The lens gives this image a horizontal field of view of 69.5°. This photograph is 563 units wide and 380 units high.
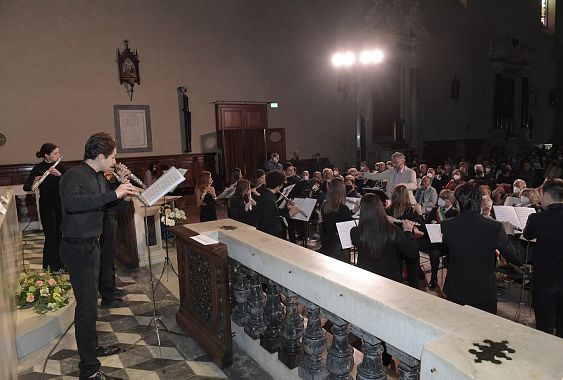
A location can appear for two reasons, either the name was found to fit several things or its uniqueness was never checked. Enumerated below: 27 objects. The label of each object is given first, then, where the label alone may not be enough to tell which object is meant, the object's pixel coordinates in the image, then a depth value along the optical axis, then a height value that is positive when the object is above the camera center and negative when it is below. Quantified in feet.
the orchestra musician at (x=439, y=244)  17.58 -4.39
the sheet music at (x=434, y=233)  15.43 -3.42
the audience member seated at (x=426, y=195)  23.72 -3.14
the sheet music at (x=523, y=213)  15.57 -2.84
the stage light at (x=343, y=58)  35.63 +7.86
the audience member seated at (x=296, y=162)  43.98 -1.60
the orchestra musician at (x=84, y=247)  9.54 -2.17
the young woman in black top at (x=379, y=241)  10.52 -2.53
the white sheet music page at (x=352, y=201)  20.39 -2.81
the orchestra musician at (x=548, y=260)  10.09 -3.04
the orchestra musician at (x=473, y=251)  9.25 -2.52
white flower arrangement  21.43 -3.45
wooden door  42.91 +1.35
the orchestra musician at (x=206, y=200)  21.17 -2.58
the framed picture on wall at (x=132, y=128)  37.24 +2.35
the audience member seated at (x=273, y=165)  37.43 -1.59
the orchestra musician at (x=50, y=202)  17.15 -1.96
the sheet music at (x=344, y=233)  14.26 -3.06
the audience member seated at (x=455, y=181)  25.91 -2.51
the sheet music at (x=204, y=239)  10.18 -2.27
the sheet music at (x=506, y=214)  15.93 -2.93
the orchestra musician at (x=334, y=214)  15.23 -2.56
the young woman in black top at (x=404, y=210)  15.87 -2.64
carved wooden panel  9.73 -3.79
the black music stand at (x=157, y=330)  11.39 -5.44
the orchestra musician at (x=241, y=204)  18.40 -2.50
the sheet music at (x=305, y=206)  19.89 -2.93
